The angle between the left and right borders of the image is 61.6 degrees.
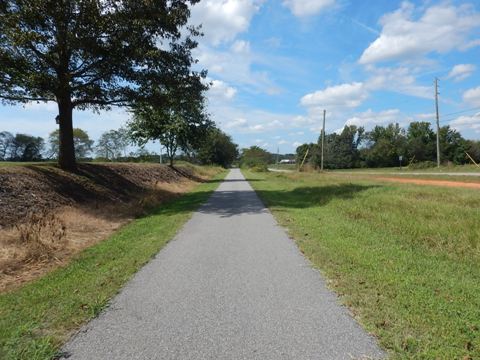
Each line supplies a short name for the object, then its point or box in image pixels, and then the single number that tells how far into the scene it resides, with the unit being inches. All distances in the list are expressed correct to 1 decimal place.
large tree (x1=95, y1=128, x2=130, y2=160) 3281.3
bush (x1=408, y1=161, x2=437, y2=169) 2501.7
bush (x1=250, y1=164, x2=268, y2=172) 3032.7
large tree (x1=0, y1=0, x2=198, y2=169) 563.2
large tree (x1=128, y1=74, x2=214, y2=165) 1510.8
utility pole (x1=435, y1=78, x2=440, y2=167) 1909.4
